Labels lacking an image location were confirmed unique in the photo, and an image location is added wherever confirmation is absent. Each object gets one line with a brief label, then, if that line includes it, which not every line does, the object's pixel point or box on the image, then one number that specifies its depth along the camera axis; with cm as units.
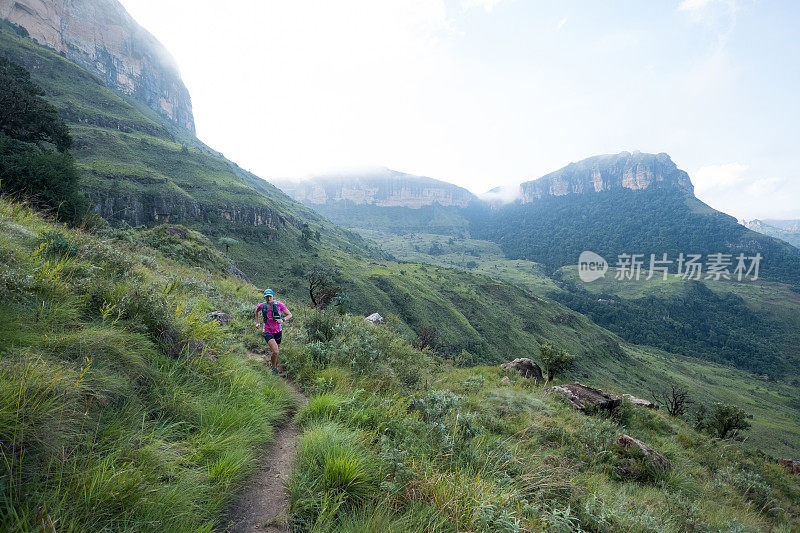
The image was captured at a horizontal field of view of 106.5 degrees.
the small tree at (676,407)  1811
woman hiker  698
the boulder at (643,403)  1573
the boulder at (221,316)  728
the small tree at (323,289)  3157
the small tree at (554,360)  2152
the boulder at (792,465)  1361
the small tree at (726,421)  1762
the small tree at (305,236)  8912
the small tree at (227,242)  6458
